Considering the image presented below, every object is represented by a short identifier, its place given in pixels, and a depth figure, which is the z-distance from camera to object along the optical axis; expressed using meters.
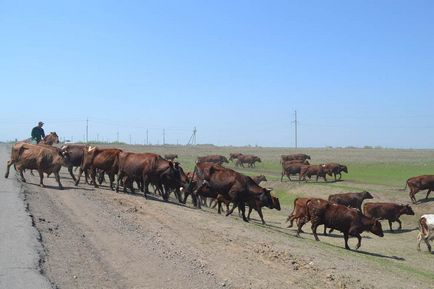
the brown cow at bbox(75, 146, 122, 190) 21.64
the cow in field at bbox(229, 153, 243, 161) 57.24
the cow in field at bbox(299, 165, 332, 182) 38.94
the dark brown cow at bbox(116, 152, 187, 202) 20.39
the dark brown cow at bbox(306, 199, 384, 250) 18.31
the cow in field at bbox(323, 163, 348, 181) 39.25
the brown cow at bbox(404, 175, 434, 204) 28.33
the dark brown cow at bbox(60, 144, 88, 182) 23.28
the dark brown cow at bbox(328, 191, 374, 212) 26.53
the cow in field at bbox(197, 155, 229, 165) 51.67
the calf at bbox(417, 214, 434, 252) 19.17
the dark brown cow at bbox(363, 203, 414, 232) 23.88
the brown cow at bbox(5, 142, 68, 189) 19.59
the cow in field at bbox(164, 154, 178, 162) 52.38
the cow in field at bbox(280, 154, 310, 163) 50.14
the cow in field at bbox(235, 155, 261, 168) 54.81
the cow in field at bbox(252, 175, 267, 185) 36.31
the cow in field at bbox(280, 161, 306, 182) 40.66
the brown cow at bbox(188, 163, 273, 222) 19.67
